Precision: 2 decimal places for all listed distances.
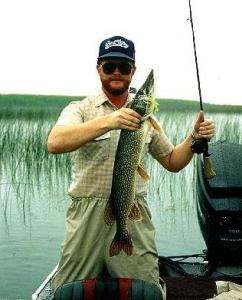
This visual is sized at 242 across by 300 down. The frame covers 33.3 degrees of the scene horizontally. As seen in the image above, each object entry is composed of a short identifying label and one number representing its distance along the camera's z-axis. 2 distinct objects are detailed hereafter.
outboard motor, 3.50
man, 2.46
